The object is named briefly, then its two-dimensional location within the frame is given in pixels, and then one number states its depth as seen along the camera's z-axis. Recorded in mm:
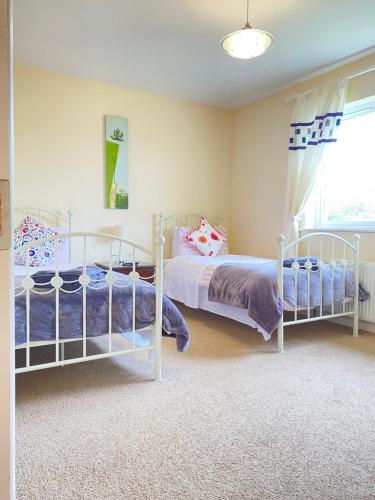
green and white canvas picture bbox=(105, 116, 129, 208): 4133
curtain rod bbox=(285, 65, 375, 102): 3255
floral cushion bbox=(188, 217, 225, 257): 4332
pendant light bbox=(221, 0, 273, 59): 2469
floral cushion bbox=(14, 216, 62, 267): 3219
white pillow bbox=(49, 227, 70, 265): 3633
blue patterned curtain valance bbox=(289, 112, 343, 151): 3535
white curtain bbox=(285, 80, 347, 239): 3537
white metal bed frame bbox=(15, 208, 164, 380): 1812
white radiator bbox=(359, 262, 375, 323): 3232
